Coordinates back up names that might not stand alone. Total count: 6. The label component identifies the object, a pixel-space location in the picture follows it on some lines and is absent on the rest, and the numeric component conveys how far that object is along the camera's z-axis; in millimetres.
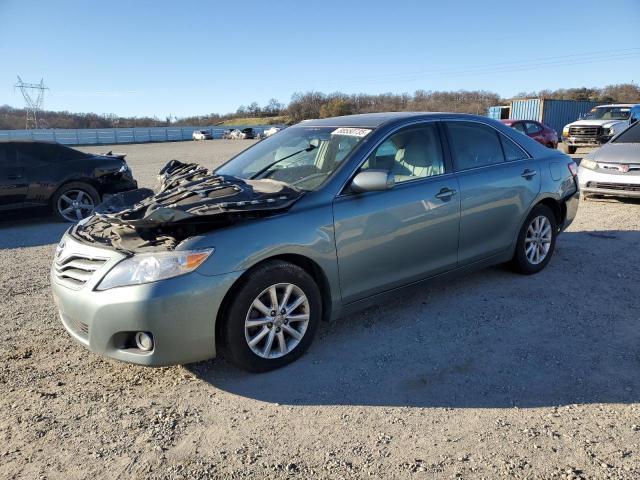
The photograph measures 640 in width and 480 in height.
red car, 18220
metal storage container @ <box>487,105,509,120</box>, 36312
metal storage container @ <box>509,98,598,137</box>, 31797
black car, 8383
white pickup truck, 20609
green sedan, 3066
